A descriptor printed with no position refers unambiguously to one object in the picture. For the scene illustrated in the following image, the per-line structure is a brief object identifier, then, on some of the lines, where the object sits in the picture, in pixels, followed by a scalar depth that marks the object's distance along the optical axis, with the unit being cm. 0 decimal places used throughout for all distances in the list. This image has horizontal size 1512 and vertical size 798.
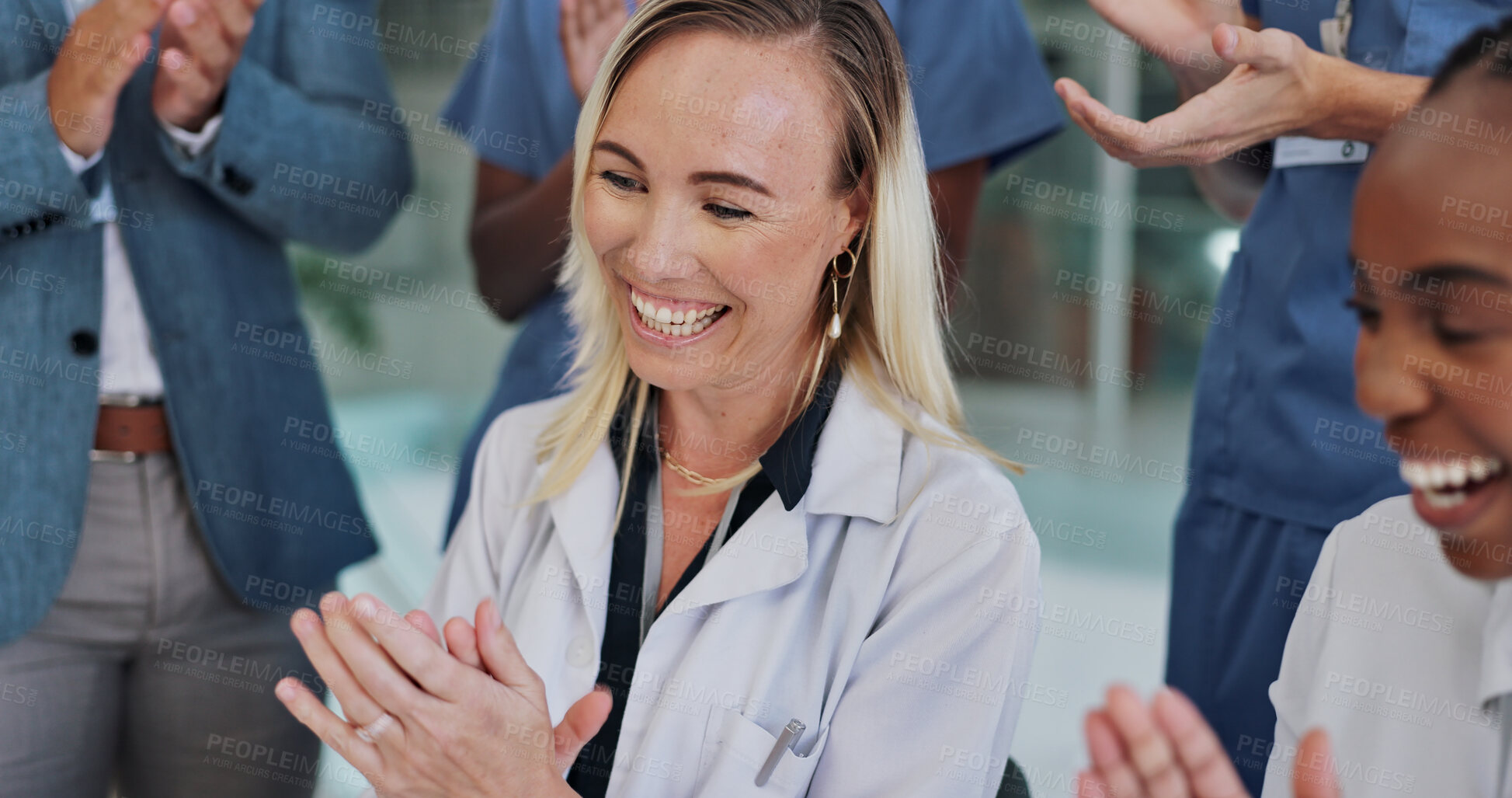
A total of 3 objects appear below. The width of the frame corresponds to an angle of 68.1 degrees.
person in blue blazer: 153
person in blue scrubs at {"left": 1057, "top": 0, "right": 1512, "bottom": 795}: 114
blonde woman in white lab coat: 117
